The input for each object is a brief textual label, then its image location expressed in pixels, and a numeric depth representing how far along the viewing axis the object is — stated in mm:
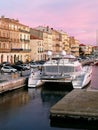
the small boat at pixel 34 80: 24287
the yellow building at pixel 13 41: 46991
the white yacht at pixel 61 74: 23390
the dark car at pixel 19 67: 35806
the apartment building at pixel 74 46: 101847
